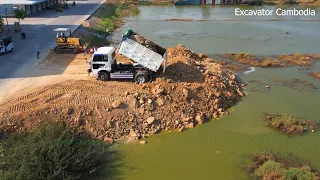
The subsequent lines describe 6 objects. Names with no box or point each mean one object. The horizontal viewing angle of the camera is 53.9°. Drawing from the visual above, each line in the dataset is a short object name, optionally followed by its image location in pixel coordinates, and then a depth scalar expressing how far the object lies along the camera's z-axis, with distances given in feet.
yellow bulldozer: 89.71
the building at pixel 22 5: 131.72
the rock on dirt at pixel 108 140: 53.98
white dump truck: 63.62
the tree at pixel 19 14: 118.36
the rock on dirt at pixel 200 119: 60.08
